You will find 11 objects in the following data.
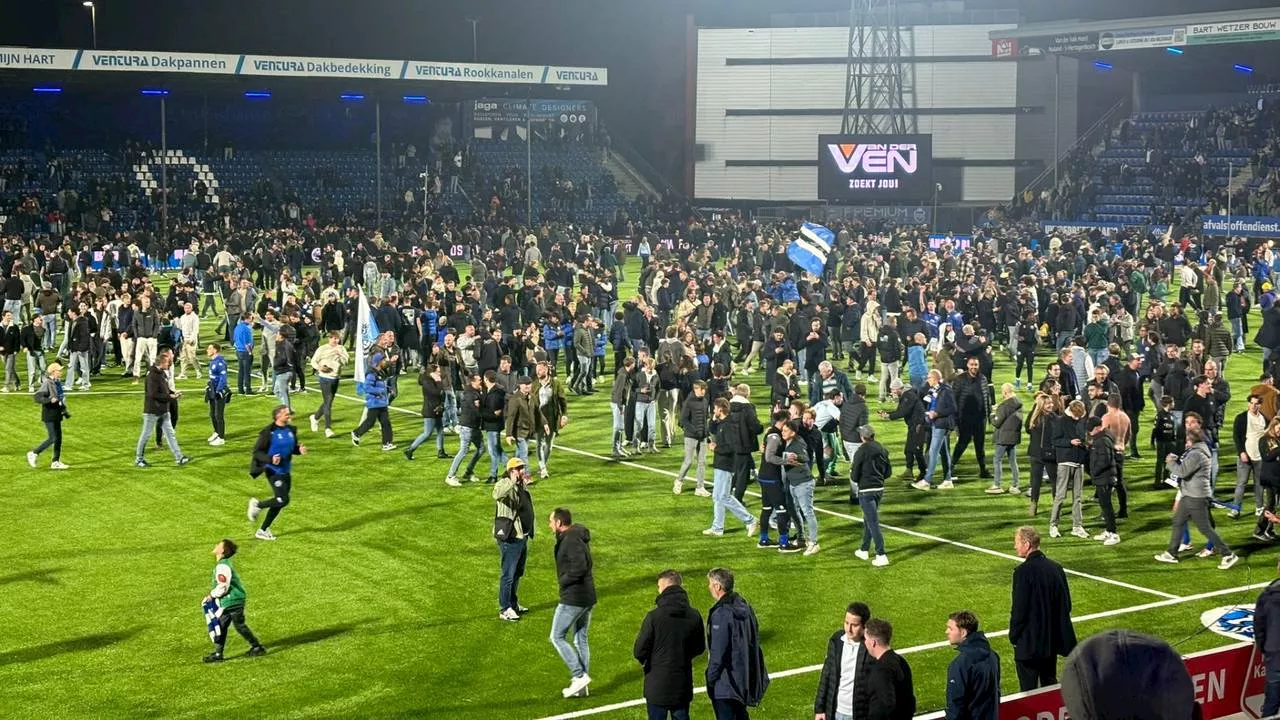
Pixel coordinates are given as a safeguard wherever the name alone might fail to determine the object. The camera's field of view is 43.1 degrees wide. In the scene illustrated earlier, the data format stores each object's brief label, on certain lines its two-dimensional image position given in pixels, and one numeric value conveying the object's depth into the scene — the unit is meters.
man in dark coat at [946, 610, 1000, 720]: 10.49
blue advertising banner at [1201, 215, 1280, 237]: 58.72
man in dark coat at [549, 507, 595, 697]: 14.50
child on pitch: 15.59
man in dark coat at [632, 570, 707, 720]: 12.20
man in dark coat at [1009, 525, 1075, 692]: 12.72
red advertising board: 10.34
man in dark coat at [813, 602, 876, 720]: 10.88
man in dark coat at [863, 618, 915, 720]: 10.64
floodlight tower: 71.81
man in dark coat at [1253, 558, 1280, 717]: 11.37
